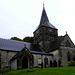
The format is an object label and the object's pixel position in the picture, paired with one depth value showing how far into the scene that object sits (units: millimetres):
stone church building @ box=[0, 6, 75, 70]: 17696
